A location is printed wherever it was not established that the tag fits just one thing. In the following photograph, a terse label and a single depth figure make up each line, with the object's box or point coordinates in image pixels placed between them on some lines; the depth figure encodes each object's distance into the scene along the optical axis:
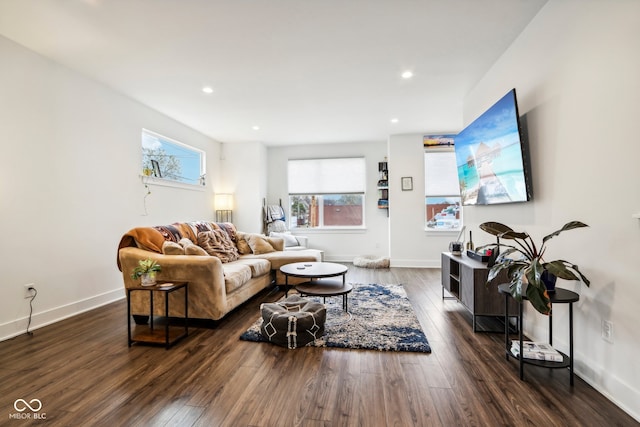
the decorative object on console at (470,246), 3.57
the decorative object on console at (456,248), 3.48
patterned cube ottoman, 2.37
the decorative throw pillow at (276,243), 4.72
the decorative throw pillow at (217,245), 3.77
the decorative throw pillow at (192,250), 3.02
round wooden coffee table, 2.88
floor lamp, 6.24
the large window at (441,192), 5.95
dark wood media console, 2.63
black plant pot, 1.91
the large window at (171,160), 4.46
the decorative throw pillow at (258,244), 4.48
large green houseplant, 1.70
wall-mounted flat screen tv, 2.45
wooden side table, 2.42
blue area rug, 2.39
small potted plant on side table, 2.51
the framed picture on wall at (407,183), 5.94
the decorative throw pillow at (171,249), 2.95
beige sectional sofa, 2.72
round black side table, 1.79
